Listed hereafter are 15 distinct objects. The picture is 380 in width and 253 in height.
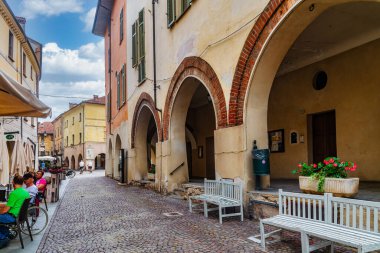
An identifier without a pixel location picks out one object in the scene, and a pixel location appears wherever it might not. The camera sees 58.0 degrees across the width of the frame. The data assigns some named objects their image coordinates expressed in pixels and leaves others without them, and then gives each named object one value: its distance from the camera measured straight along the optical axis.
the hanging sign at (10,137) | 13.06
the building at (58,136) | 56.06
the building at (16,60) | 14.19
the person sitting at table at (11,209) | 5.50
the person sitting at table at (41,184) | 8.95
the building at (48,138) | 62.21
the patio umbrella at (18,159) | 9.91
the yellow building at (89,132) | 44.44
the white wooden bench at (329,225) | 3.76
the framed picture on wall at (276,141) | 11.33
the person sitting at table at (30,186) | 7.31
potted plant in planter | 5.39
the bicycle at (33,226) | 5.92
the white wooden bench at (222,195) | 7.14
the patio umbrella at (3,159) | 9.30
